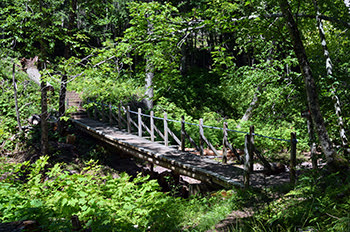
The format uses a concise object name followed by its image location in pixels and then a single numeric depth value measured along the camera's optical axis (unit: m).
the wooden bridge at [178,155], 6.37
